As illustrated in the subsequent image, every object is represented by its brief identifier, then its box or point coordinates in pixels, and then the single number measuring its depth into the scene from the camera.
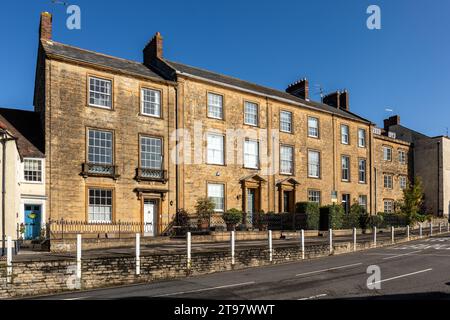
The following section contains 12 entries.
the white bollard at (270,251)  18.88
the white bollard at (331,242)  22.00
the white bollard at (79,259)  13.45
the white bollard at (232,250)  17.30
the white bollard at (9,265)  12.40
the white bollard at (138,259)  14.72
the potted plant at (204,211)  28.38
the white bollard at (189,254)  15.95
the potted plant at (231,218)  29.53
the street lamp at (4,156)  18.05
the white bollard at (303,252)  20.41
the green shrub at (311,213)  32.41
